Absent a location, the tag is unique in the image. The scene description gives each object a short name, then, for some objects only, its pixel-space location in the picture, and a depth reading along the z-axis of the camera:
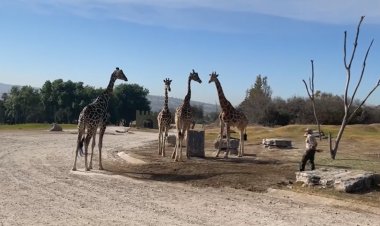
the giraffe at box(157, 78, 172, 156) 24.19
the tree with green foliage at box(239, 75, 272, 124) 67.62
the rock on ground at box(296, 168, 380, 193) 14.42
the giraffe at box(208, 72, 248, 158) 23.78
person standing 17.56
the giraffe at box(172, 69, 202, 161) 21.67
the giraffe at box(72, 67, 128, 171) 19.16
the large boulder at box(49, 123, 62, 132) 46.26
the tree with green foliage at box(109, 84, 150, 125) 83.06
